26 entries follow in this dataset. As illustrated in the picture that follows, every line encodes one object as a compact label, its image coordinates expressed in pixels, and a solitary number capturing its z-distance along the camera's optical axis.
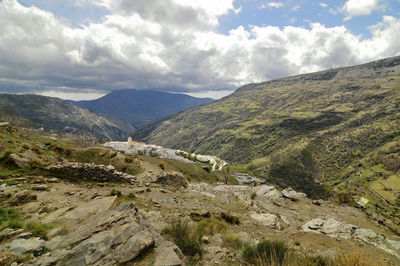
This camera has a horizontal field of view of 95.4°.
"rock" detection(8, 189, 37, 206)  9.41
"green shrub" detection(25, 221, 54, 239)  6.51
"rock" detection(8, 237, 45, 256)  5.44
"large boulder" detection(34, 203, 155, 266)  4.87
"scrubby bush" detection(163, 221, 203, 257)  6.40
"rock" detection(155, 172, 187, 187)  22.29
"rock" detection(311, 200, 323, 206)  25.82
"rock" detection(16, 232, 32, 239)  6.16
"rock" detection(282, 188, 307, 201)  26.04
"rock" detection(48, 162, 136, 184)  15.84
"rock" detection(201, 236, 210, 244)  7.39
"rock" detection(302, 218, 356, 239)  14.07
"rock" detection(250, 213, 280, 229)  14.58
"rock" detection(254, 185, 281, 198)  27.69
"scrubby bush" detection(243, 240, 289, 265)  5.88
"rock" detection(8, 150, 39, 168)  14.36
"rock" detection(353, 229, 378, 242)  13.80
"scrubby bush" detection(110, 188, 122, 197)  12.60
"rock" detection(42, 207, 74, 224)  8.04
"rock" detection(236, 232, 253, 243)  8.58
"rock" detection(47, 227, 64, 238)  6.65
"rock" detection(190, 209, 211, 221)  11.50
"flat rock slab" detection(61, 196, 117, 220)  8.50
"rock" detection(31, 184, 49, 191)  11.81
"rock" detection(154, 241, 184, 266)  5.02
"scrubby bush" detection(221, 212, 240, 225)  12.41
